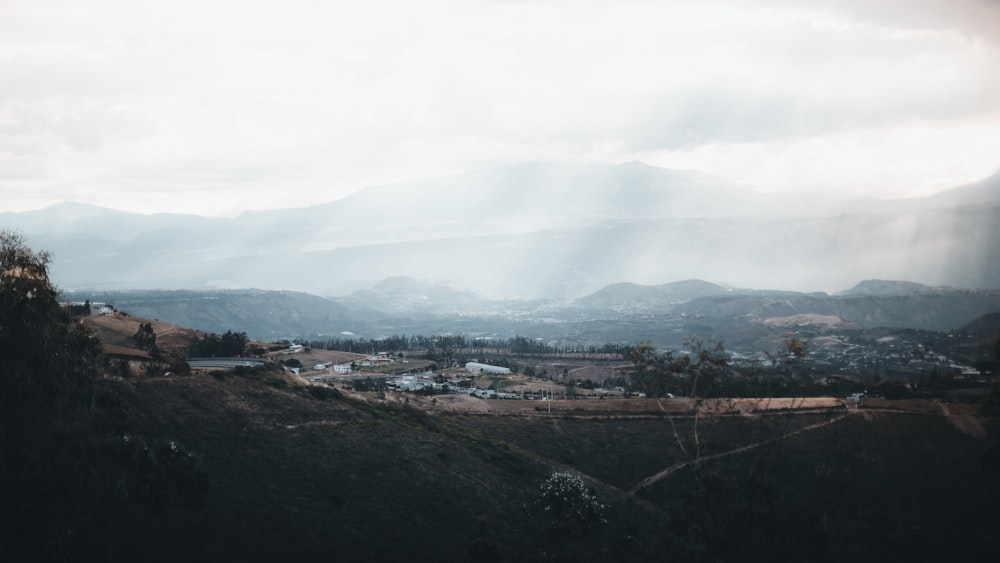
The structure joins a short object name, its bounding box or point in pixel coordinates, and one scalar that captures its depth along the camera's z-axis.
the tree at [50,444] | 29.75
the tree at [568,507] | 45.59
